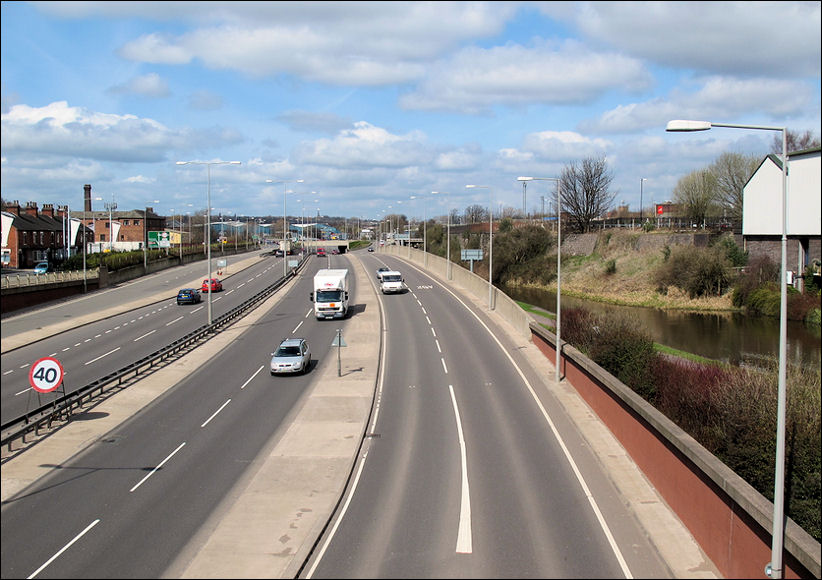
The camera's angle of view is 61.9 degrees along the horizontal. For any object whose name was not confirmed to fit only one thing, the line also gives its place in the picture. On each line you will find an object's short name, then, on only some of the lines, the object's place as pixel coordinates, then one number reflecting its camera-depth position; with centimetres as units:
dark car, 5378
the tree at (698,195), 6681
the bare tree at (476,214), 18512
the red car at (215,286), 6244
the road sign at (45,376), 1808
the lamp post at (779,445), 1025
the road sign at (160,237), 9853
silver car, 3014
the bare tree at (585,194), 10156
